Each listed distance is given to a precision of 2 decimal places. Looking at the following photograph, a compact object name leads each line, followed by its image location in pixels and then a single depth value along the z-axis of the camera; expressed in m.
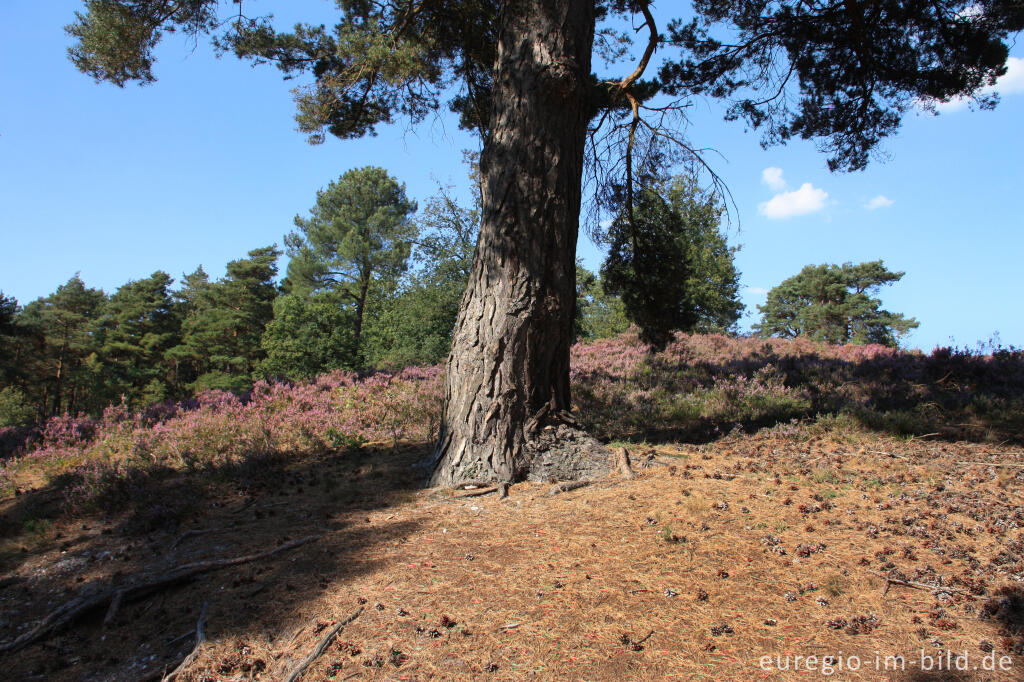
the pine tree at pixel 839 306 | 39.47
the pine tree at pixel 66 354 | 34.47
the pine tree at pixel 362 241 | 40.97
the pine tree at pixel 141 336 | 38.25
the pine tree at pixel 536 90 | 5.30
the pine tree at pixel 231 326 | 39.34
